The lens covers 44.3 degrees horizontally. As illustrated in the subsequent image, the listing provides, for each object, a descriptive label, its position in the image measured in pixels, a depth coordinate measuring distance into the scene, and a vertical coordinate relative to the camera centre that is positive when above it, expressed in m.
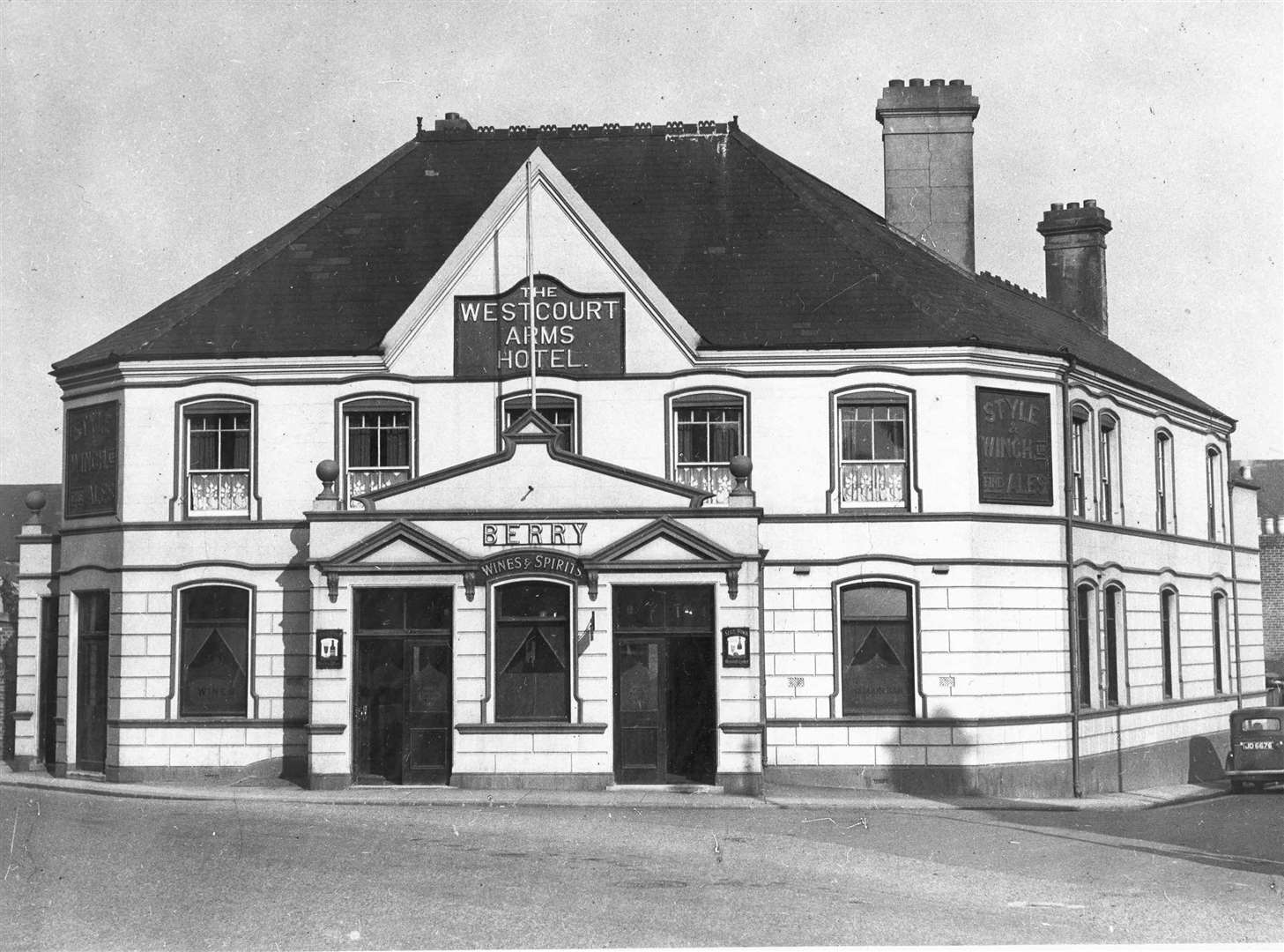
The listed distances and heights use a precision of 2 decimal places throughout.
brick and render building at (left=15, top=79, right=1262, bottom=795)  25.06 +1.27
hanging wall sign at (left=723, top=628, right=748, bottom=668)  24.62 -0.91
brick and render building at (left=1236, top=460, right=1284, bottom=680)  56.59 +0.02
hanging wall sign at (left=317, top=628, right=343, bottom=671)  25.17 -0.89
